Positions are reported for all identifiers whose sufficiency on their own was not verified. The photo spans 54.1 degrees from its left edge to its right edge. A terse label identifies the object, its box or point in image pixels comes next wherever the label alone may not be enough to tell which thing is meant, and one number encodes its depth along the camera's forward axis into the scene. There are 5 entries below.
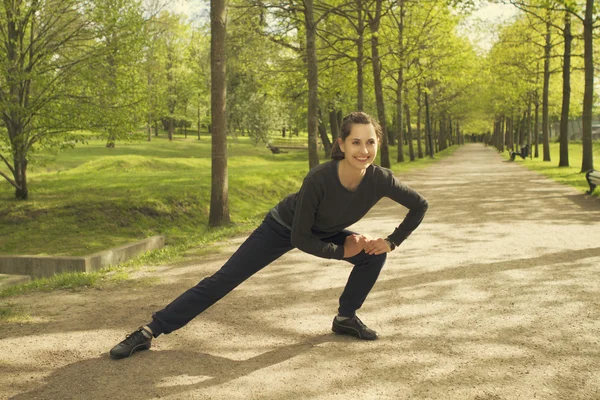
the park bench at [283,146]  47.50
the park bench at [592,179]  13.52
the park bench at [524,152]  34.16
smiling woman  3.77
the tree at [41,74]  13.16
